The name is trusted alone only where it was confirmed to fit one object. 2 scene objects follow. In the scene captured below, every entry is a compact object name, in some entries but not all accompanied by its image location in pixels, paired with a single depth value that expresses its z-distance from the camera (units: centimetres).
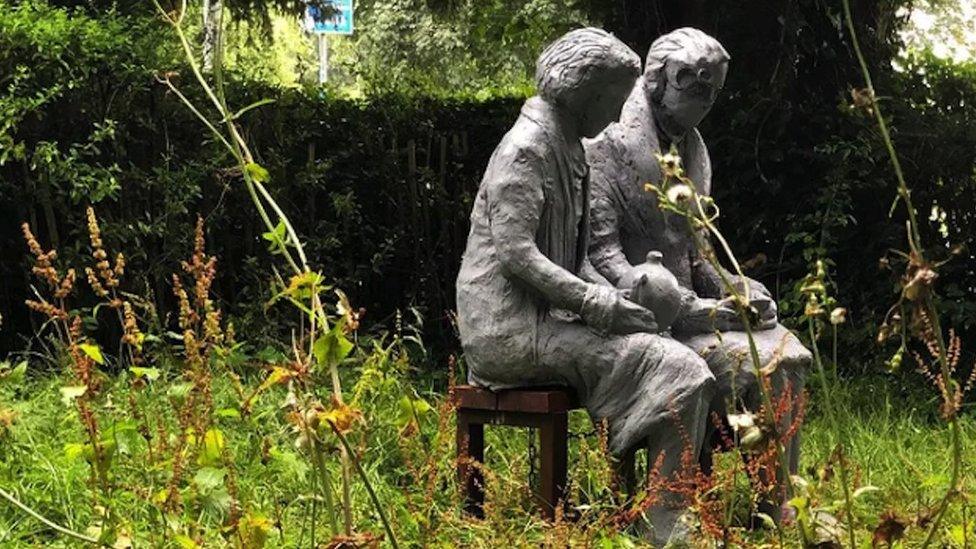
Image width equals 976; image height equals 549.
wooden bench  423
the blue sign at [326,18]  1042
